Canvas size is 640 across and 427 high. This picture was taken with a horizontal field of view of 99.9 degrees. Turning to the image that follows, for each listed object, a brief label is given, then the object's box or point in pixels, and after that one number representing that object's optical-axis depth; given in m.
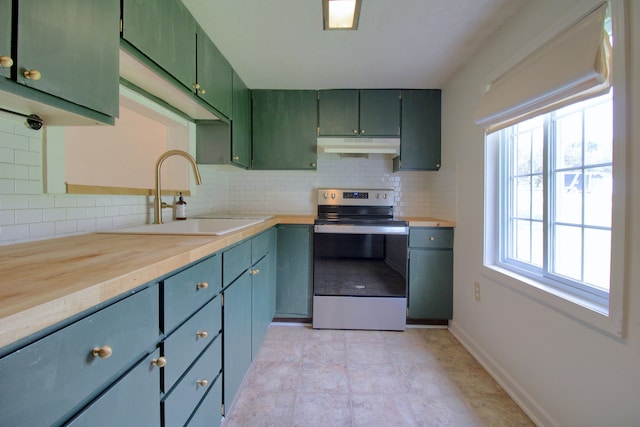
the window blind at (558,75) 1.01
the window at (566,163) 0.96
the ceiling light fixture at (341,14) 1.39
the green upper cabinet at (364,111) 2.51
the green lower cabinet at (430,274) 2.30
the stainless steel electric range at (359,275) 2.27
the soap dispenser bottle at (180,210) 1.84
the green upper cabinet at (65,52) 0.68
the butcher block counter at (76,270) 0.43
